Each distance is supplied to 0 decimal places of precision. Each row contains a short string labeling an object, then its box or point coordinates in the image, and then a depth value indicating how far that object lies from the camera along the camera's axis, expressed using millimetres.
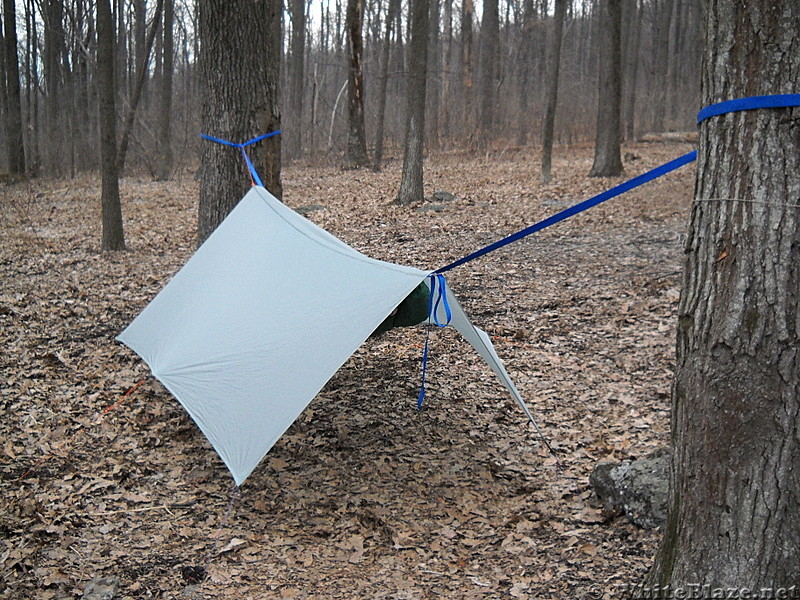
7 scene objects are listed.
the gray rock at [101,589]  3348
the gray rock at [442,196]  12945
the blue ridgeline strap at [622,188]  3029
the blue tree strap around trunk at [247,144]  5930
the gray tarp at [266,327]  3984
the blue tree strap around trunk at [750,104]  2326
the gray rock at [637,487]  3682
